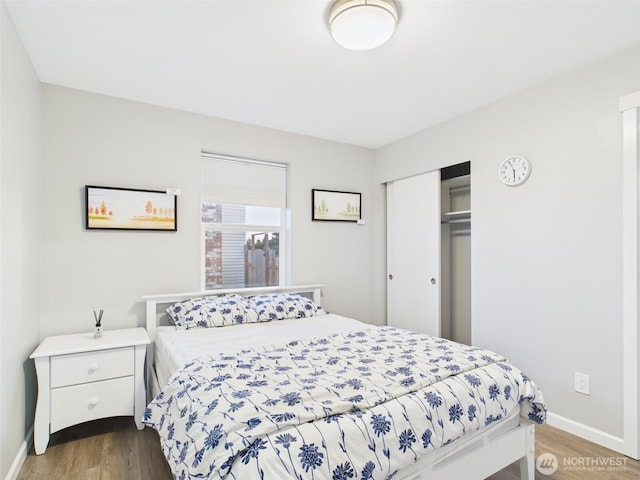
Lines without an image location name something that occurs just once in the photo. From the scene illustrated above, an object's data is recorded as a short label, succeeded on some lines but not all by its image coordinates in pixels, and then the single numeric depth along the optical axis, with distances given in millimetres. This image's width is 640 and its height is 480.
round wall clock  2670
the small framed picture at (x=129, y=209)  2707
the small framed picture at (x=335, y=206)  3793
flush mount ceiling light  1701
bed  1201
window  3324
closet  3498
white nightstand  2137
